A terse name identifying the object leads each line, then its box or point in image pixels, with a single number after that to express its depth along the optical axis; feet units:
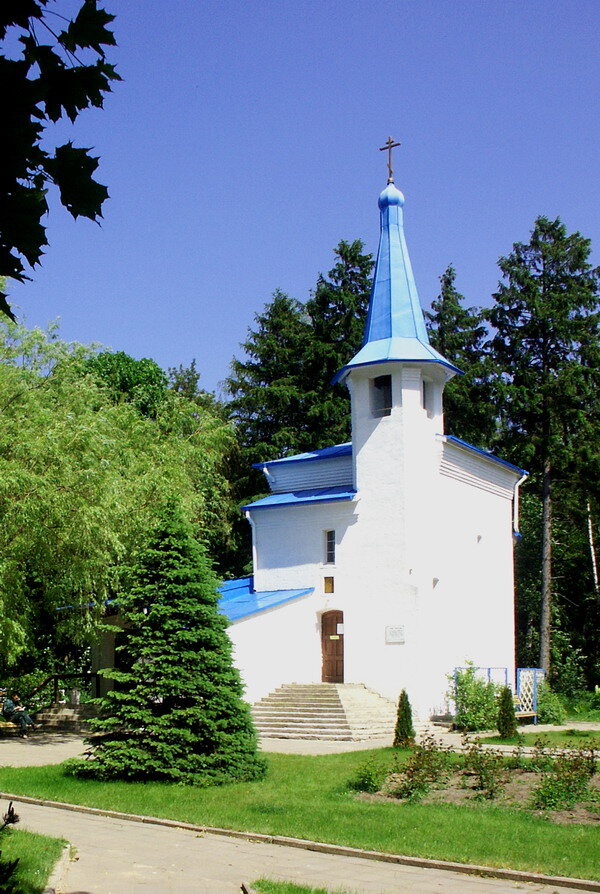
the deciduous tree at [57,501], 61.26
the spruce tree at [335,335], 128.06
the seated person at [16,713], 76.54
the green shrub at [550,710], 83.30
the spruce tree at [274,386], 129.18
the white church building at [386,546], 82.79
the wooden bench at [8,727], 79.66
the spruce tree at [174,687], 47.19
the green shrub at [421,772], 40.81
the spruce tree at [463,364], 125.08
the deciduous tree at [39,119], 13.00
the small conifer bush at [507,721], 66.39
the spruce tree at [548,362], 117.91
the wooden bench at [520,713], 80.15
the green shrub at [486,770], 40.57
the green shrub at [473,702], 74.43
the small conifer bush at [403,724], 61.77
